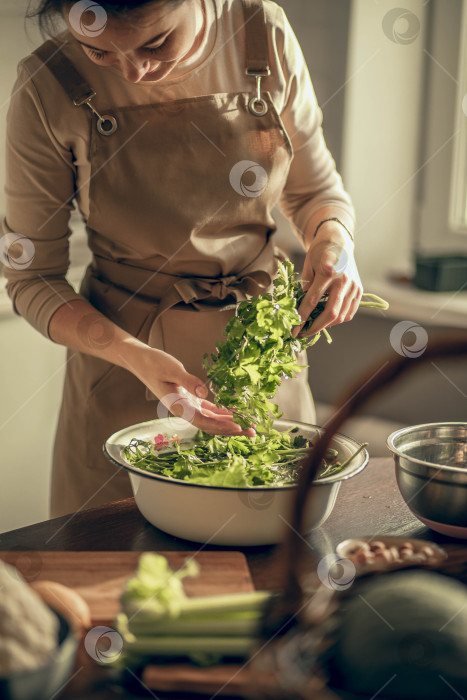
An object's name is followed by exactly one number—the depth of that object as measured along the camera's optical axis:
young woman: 1.36
